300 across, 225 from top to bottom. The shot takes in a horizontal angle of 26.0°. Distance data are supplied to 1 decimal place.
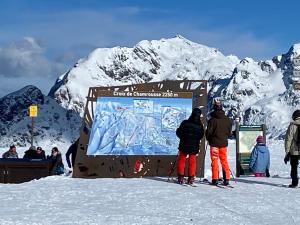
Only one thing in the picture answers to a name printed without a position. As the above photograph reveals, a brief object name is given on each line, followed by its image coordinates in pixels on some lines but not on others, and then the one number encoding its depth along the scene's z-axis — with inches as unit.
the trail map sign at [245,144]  715.4
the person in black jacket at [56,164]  749.9
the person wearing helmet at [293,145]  565.3
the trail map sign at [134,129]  660.1
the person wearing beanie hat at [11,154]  868.6
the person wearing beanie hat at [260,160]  707.4
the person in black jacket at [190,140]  575.2
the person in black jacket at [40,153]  822.6
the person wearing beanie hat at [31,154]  814.0
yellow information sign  1046.4
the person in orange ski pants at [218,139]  570.9
